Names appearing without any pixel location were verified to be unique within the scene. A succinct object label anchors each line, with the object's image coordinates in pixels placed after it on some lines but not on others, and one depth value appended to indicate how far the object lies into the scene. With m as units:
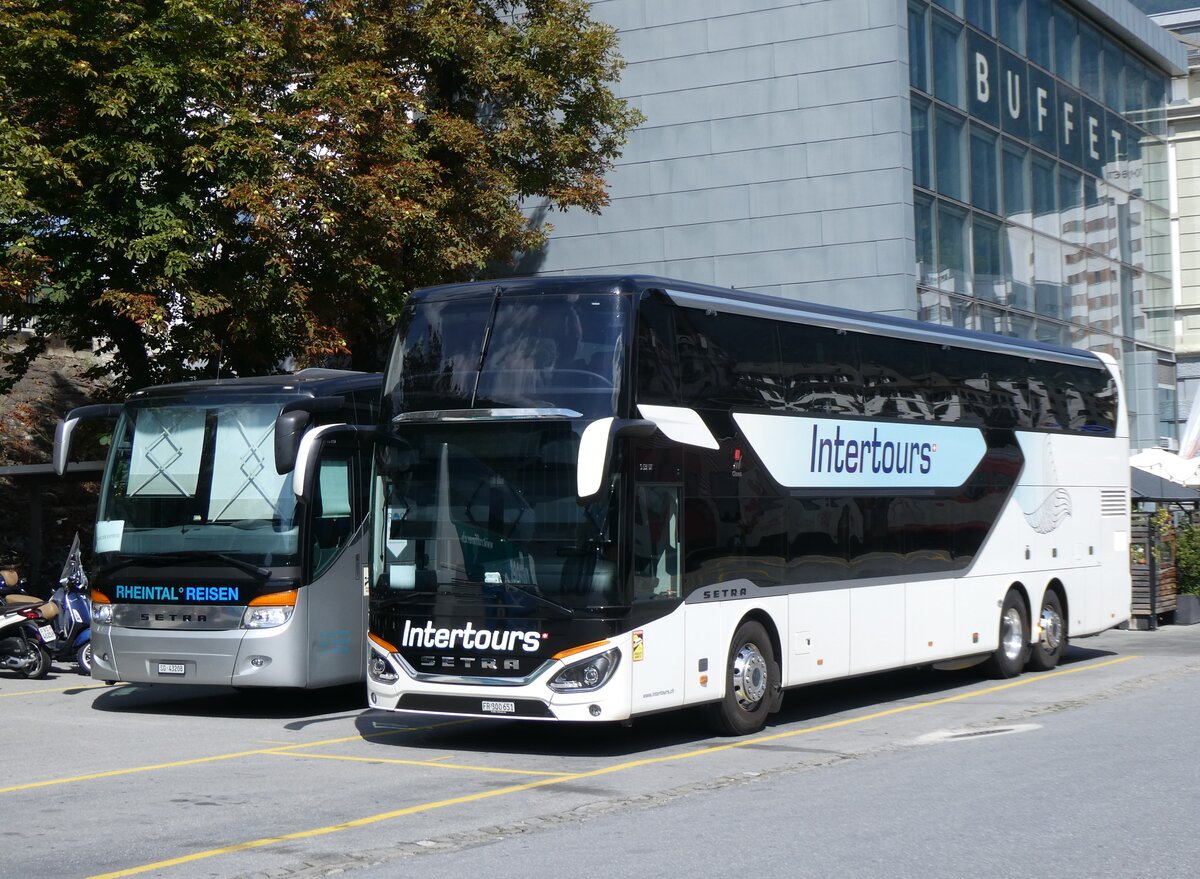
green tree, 19.39
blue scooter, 18.14
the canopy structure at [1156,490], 27.83
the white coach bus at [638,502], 11.74
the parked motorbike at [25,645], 18.03
